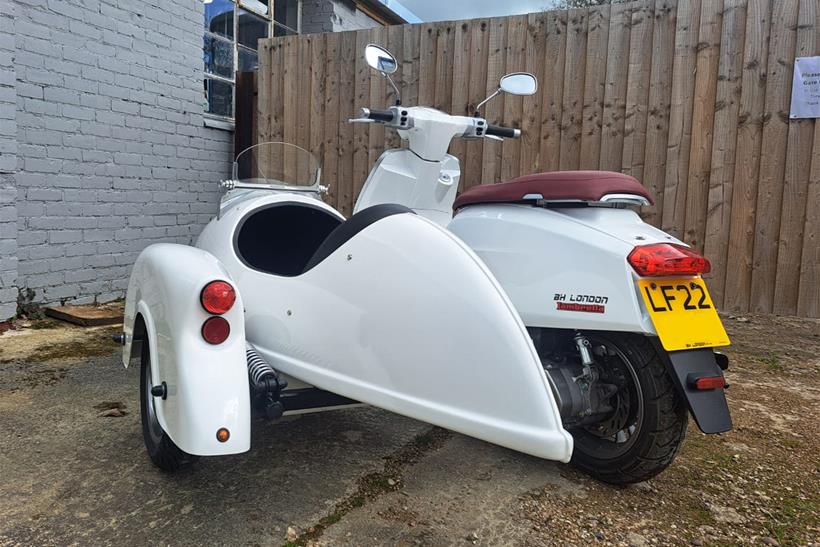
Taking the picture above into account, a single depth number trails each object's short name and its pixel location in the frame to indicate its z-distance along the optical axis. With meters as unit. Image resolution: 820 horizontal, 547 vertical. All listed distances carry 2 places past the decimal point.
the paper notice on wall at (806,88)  4.33
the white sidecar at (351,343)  1.74
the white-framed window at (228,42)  6.75
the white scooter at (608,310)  2.06
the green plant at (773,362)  3.78
